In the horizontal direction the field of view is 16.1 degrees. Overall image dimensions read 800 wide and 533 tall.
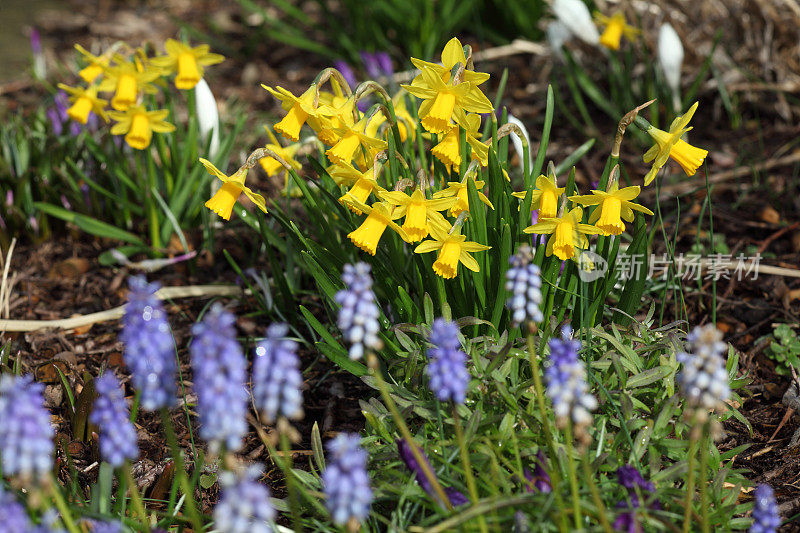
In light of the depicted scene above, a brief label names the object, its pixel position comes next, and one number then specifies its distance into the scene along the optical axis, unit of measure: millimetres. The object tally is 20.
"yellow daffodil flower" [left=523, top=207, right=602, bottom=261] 1109
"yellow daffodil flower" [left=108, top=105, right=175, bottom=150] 1346
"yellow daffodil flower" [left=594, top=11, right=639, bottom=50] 1803
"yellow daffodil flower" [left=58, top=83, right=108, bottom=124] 1375
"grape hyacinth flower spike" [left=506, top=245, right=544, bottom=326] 999
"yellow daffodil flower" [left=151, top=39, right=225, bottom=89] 1356
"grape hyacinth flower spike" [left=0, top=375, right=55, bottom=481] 933
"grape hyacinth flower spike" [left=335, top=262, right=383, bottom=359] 975
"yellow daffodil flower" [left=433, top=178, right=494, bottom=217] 1116
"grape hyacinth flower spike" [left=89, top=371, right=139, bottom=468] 960
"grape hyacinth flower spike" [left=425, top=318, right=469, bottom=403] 980
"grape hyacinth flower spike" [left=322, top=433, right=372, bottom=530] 943
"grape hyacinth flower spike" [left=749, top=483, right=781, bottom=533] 993
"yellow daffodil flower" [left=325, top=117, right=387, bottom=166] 1119
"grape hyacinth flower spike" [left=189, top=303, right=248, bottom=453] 941
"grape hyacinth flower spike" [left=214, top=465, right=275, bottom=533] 927
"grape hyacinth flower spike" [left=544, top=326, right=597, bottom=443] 970
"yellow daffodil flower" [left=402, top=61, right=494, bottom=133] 1107
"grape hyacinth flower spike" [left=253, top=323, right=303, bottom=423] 948
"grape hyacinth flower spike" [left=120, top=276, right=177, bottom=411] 957
